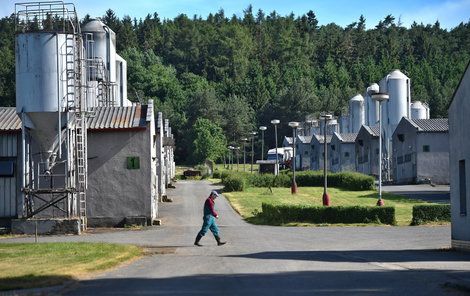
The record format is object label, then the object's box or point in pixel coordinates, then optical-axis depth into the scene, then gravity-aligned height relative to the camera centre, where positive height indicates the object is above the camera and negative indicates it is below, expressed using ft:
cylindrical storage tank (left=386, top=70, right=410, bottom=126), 306.35 +22.93
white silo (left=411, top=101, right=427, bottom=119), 358.02 +21.00
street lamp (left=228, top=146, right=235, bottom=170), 414.90 +1.06
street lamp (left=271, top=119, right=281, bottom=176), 267.61 -2.89
